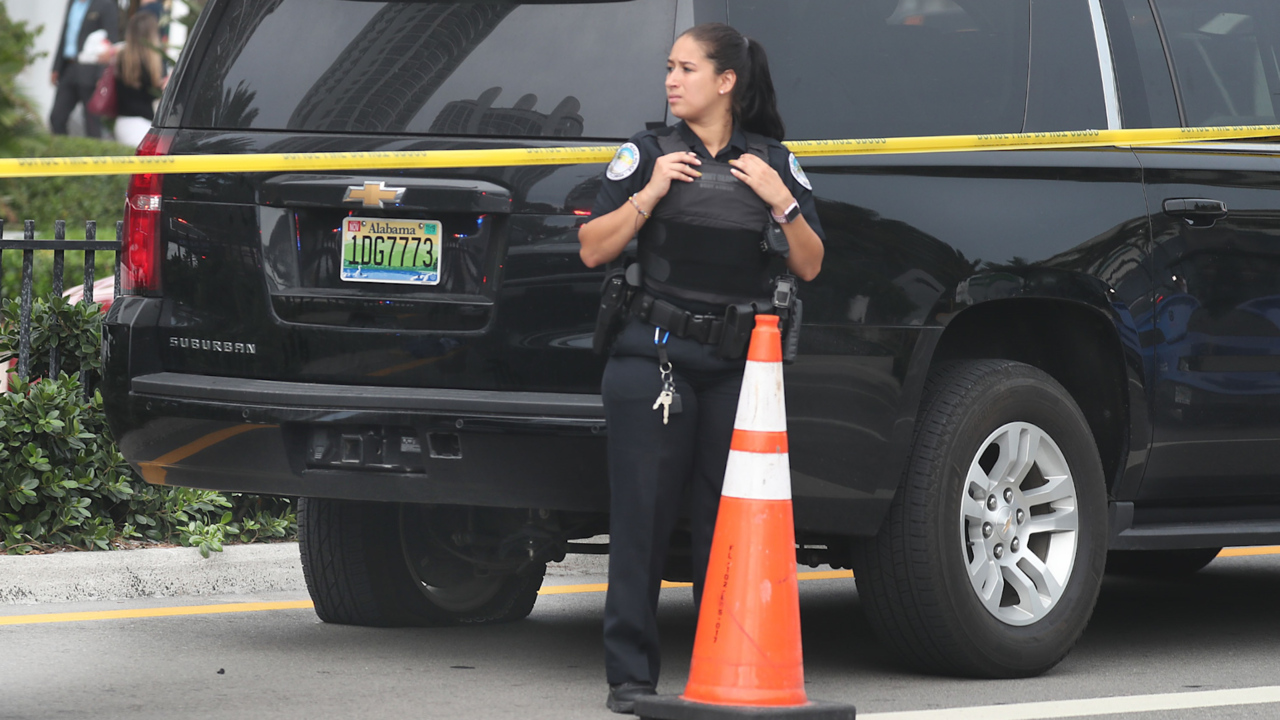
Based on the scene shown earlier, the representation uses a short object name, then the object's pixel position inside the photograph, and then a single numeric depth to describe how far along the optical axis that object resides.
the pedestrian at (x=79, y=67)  35.03
